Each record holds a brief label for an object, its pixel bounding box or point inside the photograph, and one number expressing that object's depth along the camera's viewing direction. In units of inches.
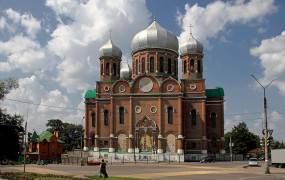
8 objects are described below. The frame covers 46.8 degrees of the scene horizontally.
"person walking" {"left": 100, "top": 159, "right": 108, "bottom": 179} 919.0
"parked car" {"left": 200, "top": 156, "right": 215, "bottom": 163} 2121.4
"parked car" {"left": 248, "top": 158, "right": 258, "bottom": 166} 1676.0
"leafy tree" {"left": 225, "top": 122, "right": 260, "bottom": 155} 3291.7
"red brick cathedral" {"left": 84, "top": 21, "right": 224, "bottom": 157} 2250.9
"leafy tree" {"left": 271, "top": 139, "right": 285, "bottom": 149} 3448.9
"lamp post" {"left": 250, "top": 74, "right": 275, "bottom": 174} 1145.1
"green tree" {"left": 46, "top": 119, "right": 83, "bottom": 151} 3917.4
